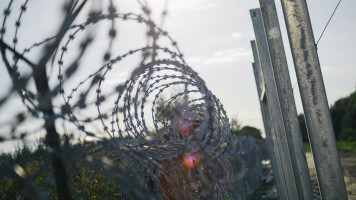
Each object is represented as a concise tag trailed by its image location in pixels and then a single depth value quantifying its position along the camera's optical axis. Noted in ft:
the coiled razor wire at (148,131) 4.30
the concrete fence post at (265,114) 24.36
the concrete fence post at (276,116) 15.38
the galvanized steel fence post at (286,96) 10.81
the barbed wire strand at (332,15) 8.56
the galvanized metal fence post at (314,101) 7.74
